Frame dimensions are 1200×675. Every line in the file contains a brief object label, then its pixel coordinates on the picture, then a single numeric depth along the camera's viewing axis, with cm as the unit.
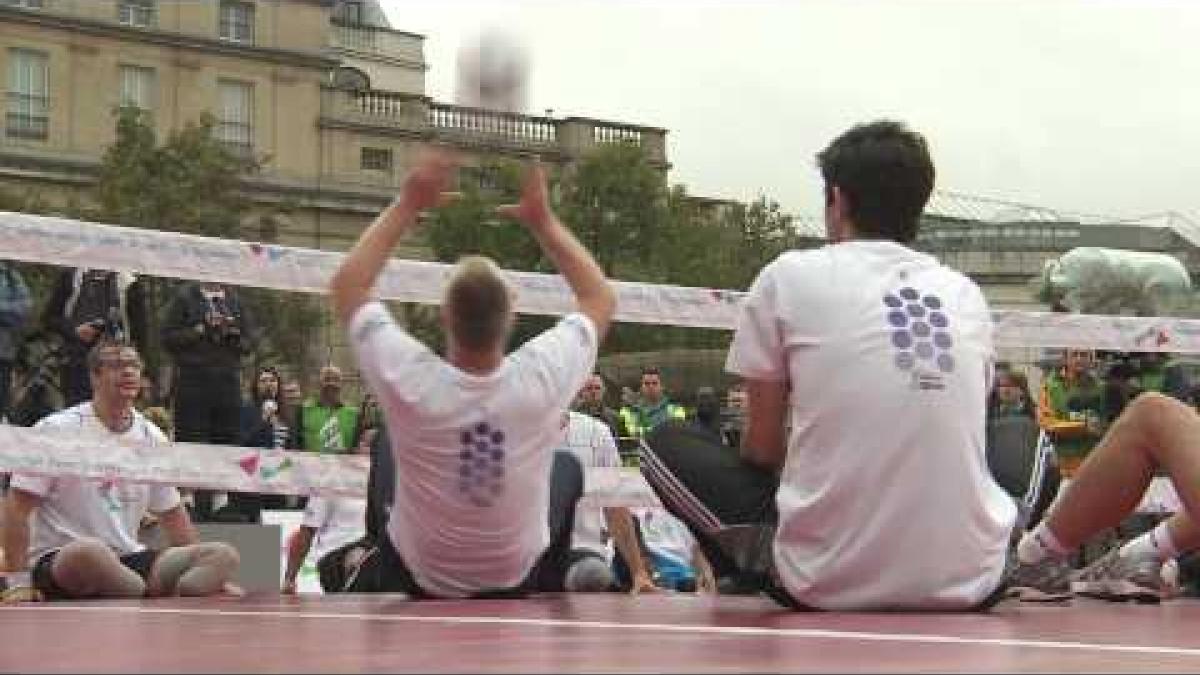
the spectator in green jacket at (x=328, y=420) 1077
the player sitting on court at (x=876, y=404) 420
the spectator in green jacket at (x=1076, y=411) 1039
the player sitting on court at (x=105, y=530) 640
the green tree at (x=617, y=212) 4650
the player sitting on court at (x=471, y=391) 481
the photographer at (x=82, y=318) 916
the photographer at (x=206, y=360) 969
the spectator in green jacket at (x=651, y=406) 1239
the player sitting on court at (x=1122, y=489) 463
